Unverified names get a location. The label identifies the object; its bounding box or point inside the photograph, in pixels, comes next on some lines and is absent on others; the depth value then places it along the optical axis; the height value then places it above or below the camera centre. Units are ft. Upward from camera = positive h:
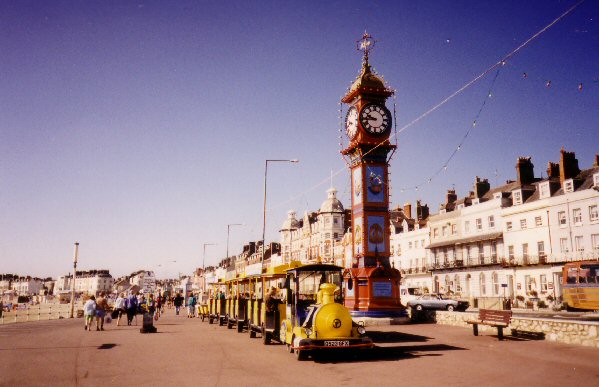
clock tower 91.81 +16.08
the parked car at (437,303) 130.11 -6.65
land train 43.19 -3.43
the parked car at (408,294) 134.21 -4.43
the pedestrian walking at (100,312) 79.46 -5.91
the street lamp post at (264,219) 118.73 +15.42
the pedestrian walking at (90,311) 78.12 -5.71
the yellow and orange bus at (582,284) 91.04 -0.76
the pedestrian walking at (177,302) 133.08 -6.95
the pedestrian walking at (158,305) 106.48 -6.56
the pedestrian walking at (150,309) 75.66 -5.27
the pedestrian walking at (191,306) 122.82 -7.51
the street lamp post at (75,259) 115.54 +4.39
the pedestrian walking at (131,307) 93.71 -6.06
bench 56.39 -5.00
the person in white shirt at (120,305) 93.81 -5.62
